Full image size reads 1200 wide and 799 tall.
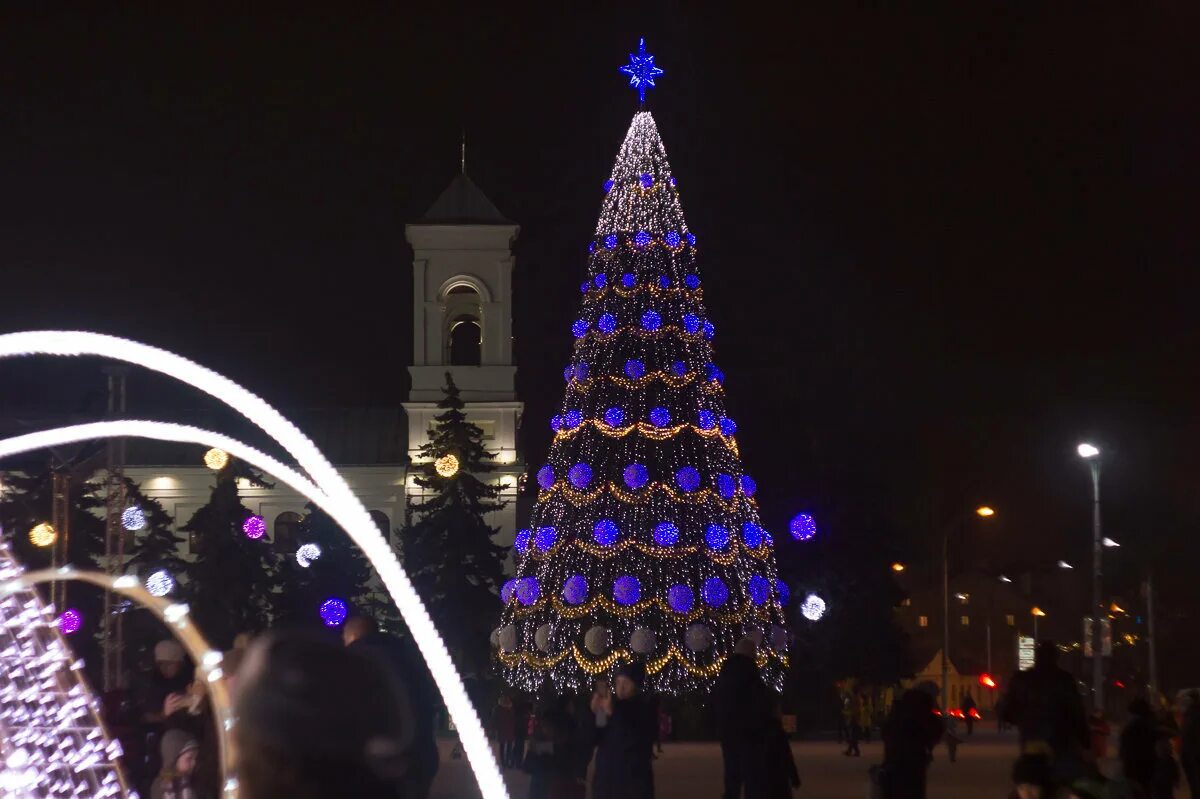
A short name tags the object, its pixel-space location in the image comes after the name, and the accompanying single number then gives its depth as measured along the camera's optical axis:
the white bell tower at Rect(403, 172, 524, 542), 64.19
